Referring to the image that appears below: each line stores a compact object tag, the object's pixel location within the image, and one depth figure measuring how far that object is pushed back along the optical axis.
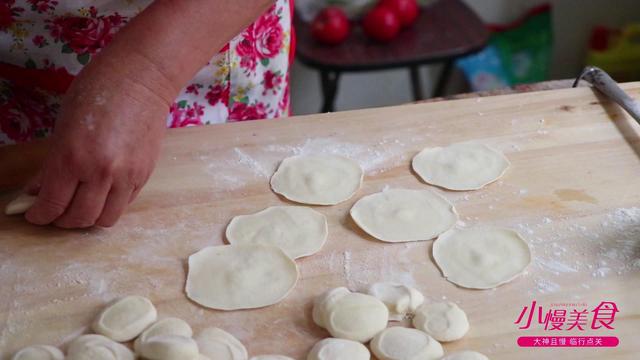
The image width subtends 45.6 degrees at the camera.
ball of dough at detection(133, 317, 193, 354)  0.92
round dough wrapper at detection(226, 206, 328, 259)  1.09
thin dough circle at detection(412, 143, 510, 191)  1.20
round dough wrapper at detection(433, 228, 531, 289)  1.03
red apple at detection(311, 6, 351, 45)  2.33
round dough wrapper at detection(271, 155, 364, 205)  1.19
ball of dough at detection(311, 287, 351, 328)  0.95
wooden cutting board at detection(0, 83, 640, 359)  0.98
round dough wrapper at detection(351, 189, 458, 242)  1.11
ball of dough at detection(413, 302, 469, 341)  0.93
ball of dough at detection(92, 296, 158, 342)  0.94
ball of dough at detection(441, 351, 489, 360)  0.89
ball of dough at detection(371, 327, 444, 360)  0.90
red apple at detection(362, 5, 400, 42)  2.31
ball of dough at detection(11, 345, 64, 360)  0.90
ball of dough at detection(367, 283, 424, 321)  0.96
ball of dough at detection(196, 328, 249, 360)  0.90
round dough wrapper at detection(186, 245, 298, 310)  1.00
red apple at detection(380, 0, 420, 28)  2.35
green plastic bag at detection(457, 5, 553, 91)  2.78
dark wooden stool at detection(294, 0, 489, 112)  2.28
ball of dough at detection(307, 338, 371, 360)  0.89
